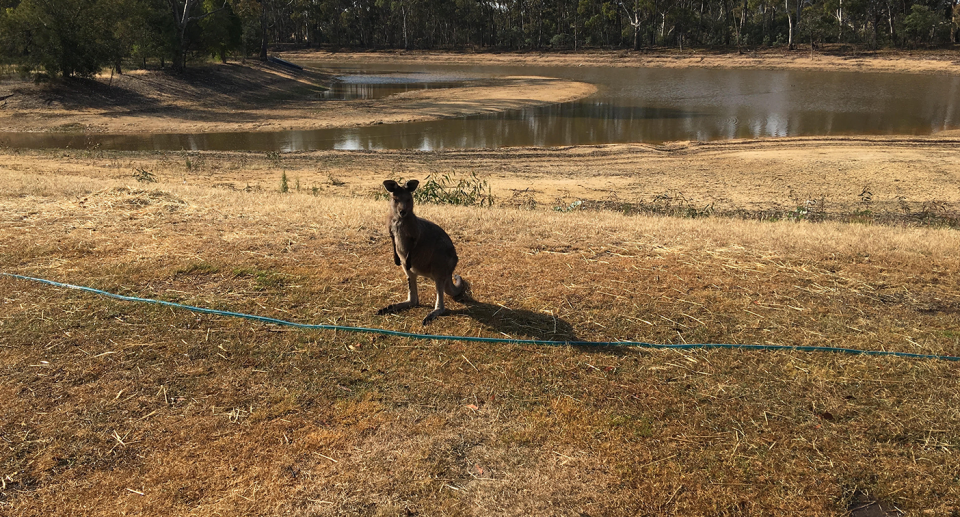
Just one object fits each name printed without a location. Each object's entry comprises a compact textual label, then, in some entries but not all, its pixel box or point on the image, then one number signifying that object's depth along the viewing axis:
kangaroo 5.23
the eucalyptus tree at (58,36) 29.64
